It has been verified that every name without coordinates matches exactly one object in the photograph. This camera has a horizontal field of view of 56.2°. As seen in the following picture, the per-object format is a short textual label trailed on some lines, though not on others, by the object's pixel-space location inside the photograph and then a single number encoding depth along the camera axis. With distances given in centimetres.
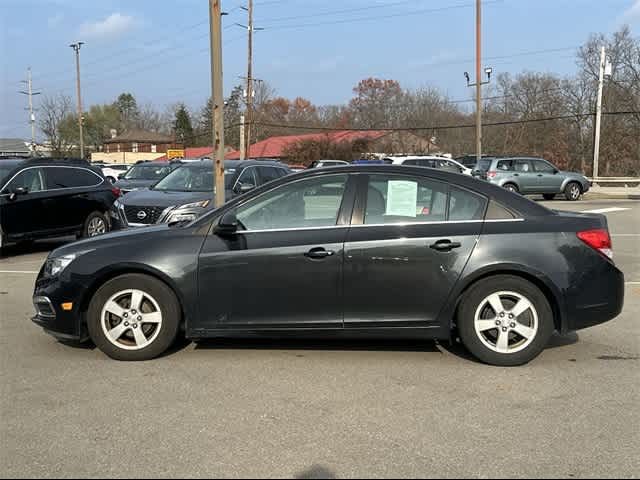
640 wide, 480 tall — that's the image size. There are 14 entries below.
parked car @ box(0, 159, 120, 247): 1035
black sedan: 464
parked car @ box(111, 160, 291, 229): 973
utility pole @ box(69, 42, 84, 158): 5646
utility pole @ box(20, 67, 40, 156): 5962
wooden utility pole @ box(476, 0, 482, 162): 3184
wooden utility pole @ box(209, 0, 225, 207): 833
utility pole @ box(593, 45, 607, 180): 3344
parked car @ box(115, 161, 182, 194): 1947
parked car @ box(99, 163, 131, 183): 3790
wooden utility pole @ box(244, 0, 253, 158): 3972
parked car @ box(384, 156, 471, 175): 2354
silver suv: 2541
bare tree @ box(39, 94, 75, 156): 5316
